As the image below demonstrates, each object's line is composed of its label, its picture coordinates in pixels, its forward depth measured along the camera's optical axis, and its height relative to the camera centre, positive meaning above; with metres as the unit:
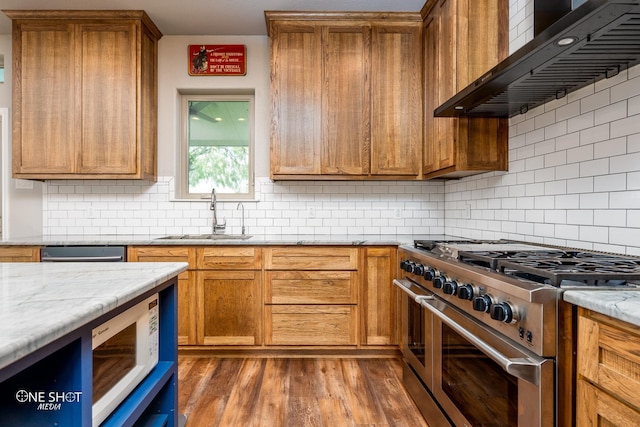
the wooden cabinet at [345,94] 2.92 +0.92
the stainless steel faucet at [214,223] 3.20 -0.12
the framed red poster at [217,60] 3.27 +1.33
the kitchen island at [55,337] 0.74 -0.27
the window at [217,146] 3.41 +0.59
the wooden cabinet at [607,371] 0.83 -0.39
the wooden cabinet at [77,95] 2.93 +0.91
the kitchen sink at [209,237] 3.02 -0.23
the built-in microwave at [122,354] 1.08 -0.49
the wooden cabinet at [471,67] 2.29 +0.90
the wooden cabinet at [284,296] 2.73 -0.64
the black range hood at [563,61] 1.08 +0.58
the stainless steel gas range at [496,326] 1.05 -0.42
